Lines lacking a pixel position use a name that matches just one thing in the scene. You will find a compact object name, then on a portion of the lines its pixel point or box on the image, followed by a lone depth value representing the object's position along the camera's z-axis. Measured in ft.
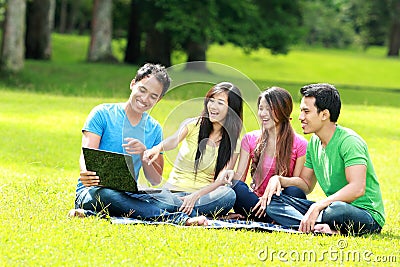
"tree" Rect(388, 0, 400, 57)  251.97
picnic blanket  31.60
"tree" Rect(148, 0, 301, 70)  126.79
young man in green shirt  32.10
